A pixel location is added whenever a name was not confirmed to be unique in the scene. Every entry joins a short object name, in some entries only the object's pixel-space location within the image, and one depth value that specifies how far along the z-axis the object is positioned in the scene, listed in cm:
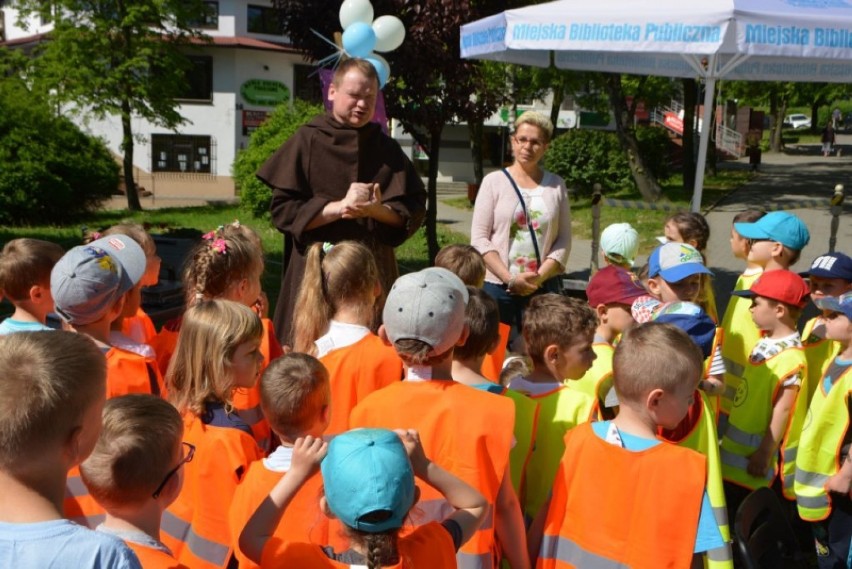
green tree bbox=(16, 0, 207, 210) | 2378
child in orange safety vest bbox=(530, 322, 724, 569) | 230
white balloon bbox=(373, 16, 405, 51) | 548
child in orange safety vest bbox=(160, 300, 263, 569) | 255
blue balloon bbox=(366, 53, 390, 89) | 484
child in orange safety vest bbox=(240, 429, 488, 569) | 183
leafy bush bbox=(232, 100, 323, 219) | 1812
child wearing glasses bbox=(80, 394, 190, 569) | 189
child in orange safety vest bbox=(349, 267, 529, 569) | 239
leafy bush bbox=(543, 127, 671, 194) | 2275
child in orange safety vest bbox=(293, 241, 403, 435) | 304
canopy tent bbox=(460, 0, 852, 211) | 528
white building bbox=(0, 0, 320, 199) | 3575
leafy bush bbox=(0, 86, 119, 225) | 1852
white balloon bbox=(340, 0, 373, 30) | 571
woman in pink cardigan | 480
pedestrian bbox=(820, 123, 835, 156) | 4272
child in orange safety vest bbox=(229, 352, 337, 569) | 227
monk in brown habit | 406
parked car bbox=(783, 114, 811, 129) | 7331
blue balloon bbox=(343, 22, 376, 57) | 503
